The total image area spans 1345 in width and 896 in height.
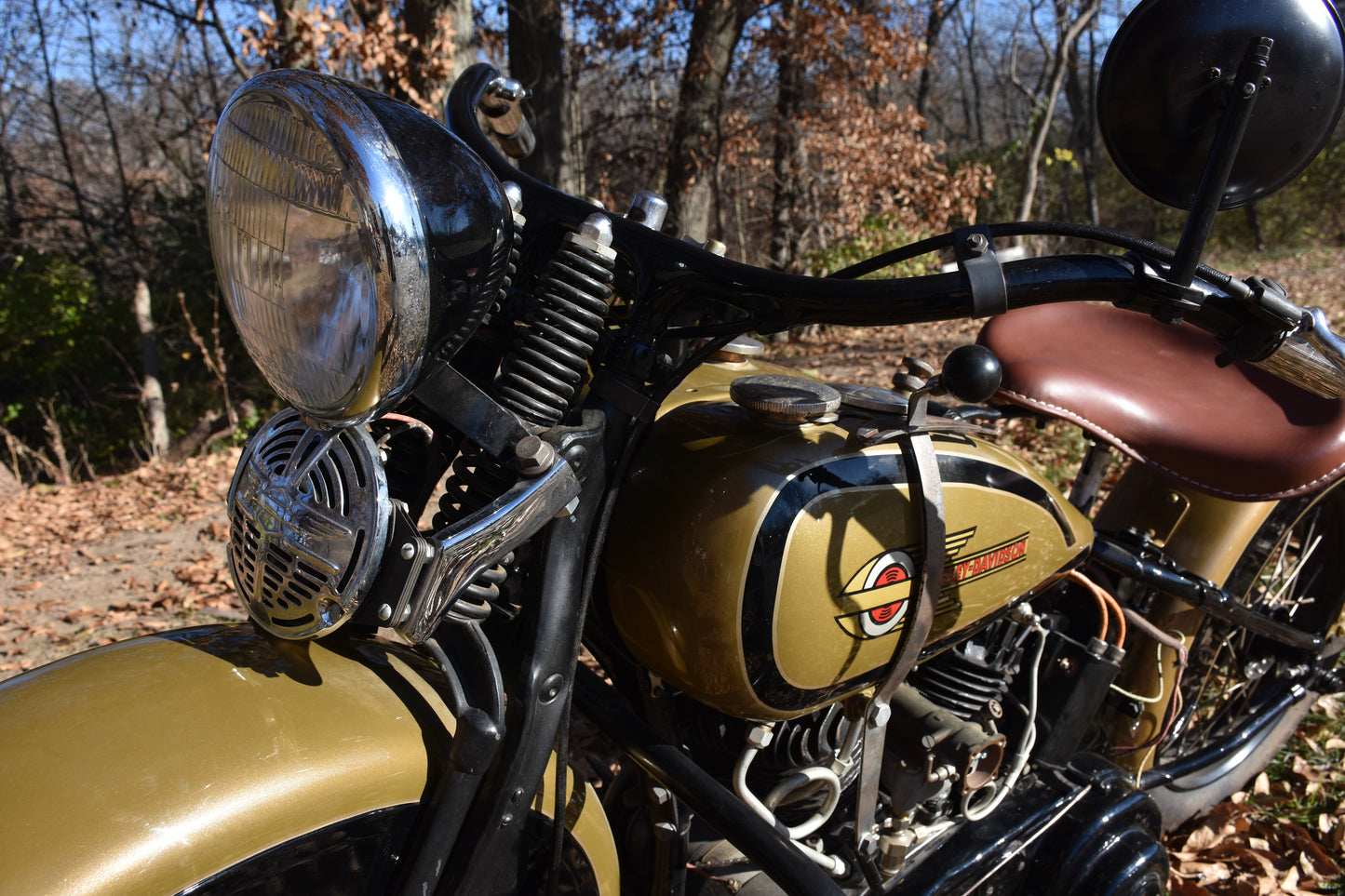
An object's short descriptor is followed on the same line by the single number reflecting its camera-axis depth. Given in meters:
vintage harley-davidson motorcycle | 0.84
